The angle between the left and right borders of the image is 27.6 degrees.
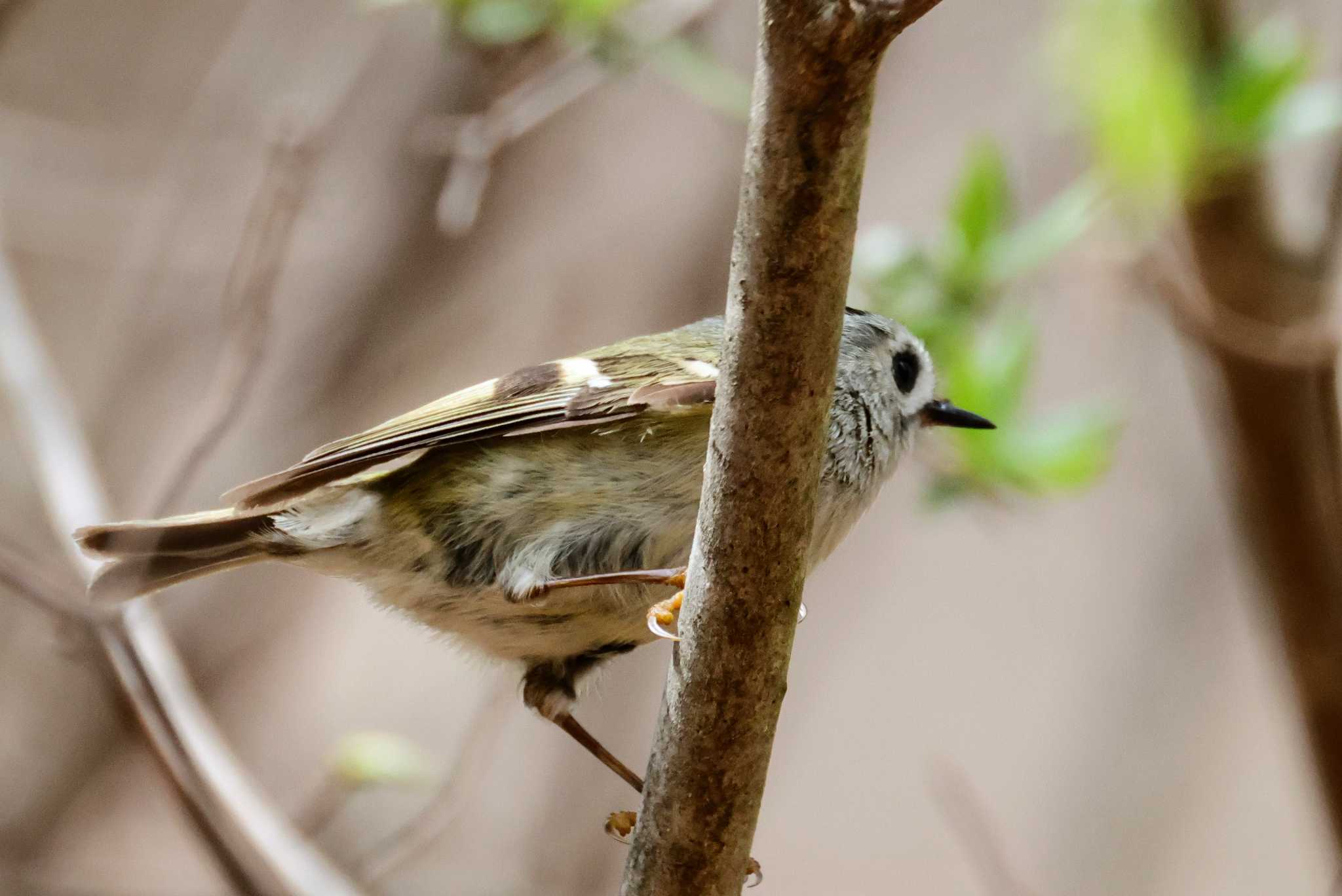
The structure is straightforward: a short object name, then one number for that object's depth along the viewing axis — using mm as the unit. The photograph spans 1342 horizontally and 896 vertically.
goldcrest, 4070
